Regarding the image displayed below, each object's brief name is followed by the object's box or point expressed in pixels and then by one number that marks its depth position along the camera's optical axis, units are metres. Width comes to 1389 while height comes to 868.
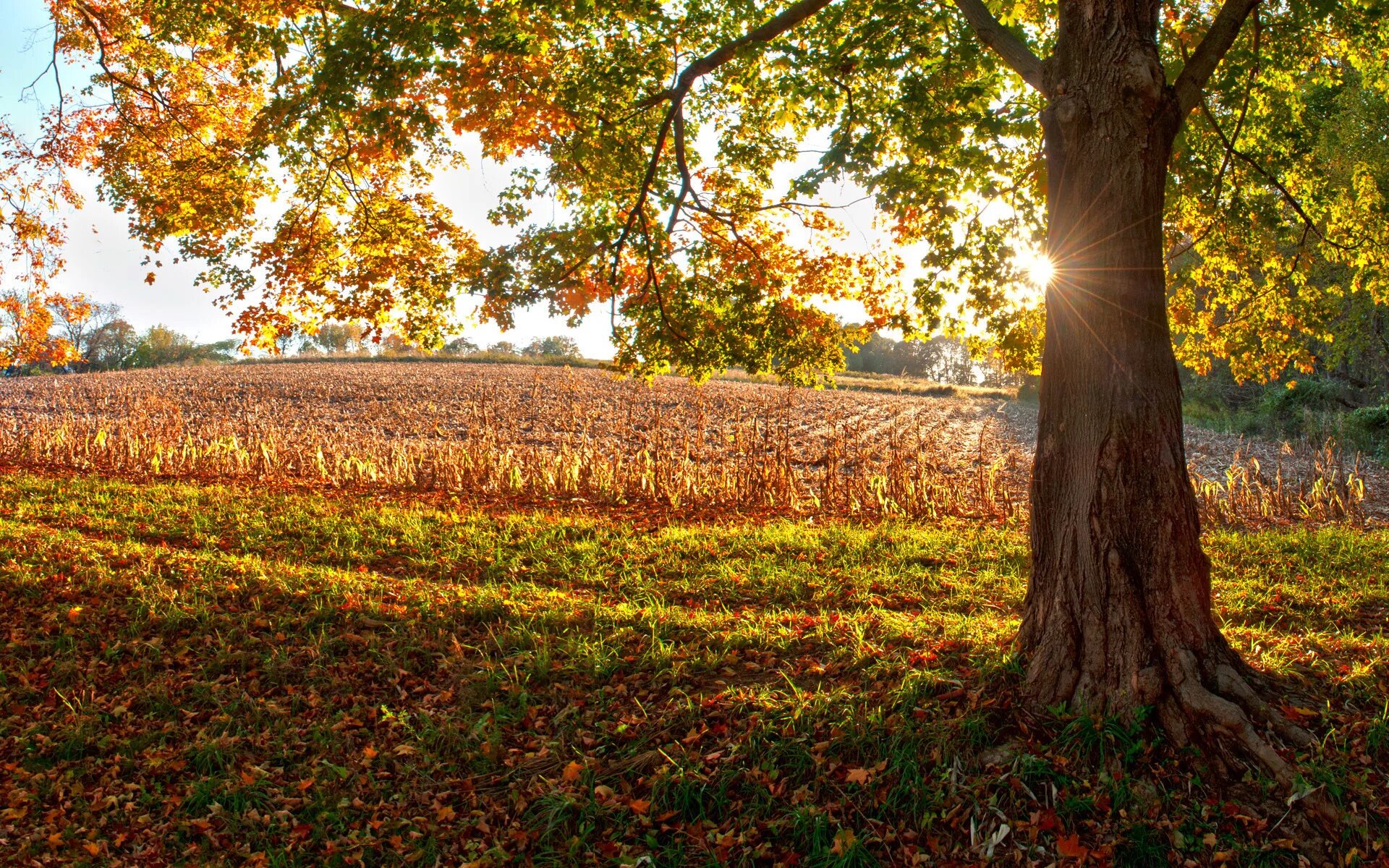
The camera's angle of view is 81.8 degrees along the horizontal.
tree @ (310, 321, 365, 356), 77.31
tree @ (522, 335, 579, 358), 60.97
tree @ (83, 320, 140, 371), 61.86
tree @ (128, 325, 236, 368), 58.16
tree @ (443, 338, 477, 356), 55.94
